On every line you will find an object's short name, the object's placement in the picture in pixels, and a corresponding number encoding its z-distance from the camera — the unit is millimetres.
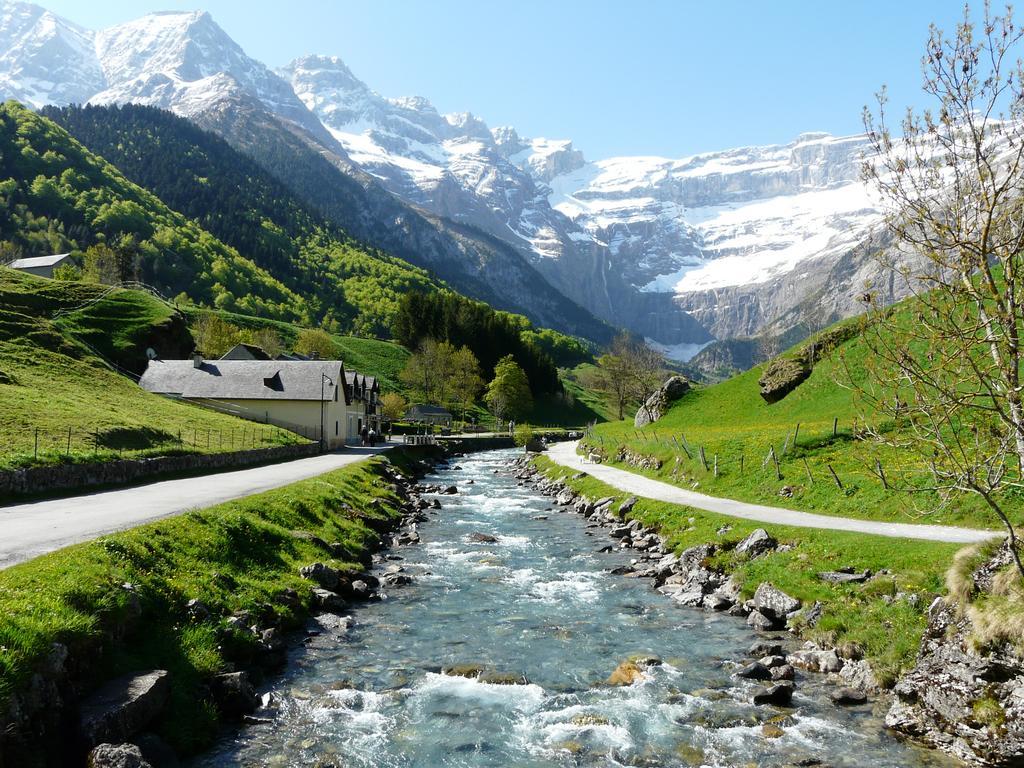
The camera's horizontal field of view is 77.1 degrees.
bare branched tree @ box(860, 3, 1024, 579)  9172
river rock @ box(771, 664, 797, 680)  15531
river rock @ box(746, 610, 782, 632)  19406
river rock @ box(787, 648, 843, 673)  16094
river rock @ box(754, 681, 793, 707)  14469
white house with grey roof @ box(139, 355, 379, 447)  73812
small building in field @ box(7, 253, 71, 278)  131000
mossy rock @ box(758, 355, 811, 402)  61688
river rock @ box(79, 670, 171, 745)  10797
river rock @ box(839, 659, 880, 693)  14844
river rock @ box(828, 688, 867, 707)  14281
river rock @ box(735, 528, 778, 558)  23828
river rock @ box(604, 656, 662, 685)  15891
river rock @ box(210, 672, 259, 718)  13648
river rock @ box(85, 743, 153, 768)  10234
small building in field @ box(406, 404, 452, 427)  133750
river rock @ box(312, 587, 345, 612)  20875
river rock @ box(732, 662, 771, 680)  15780
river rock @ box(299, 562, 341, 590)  22438
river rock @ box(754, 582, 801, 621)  19703
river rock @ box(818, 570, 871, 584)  19078
